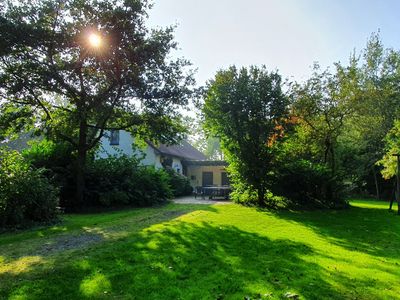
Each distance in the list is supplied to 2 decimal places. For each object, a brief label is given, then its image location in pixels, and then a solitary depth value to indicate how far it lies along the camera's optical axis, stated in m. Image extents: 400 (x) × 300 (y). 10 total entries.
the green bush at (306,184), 17.91
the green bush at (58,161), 15.93
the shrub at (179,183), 25.85
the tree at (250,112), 17.28
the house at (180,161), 27.92
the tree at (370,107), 18.32
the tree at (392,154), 16.14
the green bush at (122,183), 16.41
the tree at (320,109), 18.28
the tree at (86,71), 14.24
